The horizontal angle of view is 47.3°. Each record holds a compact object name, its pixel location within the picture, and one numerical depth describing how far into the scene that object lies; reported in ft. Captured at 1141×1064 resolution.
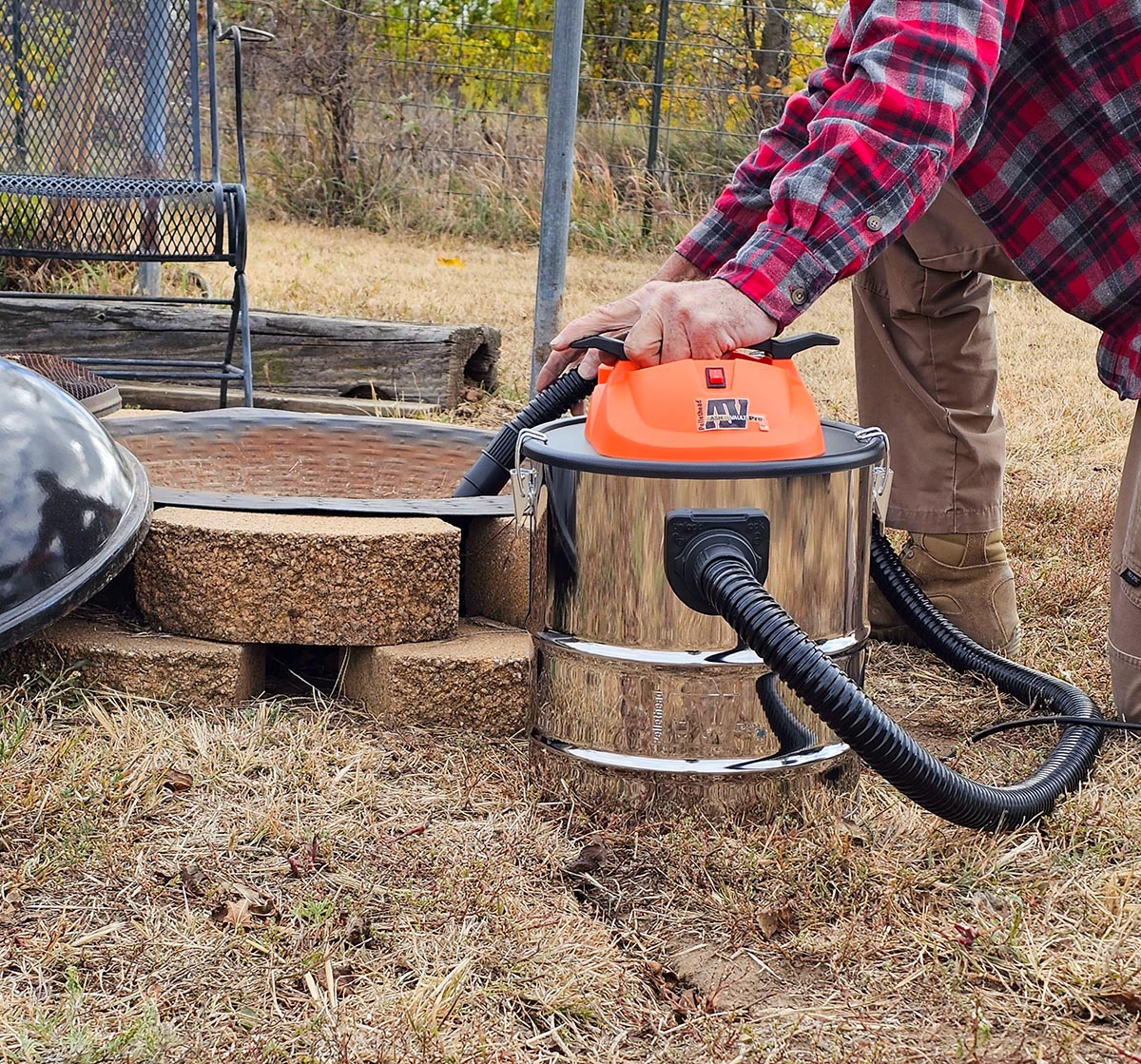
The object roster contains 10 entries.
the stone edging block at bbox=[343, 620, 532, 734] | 6.50
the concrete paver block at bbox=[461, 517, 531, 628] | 6.91
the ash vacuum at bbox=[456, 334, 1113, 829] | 4.98
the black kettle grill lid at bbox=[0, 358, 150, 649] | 5.99
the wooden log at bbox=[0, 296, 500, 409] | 12.69
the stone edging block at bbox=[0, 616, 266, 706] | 6.47
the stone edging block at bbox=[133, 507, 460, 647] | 6.35
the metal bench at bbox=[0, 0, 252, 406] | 11.84
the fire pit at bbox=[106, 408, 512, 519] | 8.35
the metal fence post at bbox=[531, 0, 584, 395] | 9.75
